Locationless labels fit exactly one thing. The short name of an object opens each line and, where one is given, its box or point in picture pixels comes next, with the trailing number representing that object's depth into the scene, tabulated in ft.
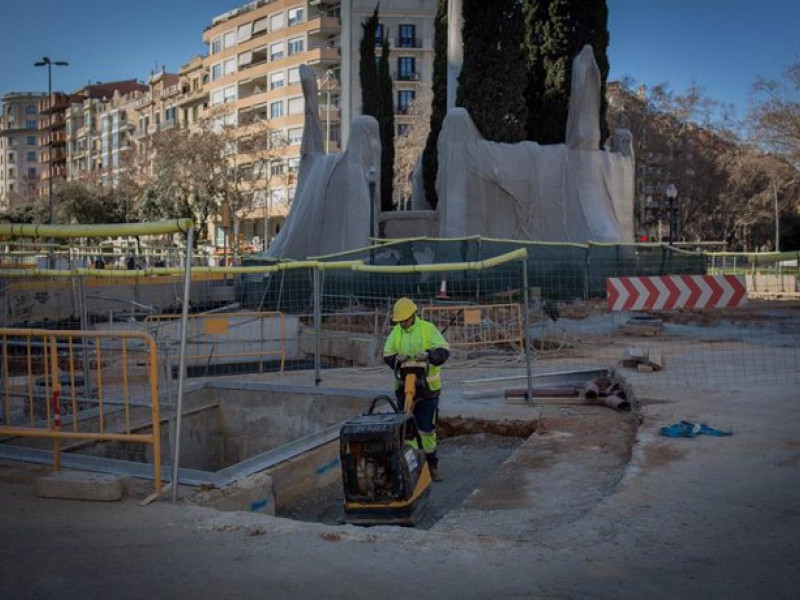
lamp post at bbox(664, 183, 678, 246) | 100.62
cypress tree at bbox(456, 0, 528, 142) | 95.76
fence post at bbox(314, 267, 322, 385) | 40.55
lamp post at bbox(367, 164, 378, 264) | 85.26
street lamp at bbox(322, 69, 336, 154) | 215.22
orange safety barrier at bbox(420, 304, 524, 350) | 50.41
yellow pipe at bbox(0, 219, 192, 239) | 20.29
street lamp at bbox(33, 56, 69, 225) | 165.27
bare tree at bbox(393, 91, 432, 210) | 180.75
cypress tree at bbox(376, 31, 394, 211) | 132.26
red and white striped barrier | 34.71
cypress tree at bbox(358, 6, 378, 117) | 139.85
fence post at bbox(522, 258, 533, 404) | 33.45
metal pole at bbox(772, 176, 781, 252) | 153.07
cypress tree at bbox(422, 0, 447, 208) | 110.42
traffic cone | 50.08
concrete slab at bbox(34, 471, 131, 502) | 20.10
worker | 23.93
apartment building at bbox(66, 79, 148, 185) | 328.29
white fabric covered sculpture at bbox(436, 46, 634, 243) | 87.86
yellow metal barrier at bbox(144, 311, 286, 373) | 45.62
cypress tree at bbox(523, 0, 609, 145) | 106.83
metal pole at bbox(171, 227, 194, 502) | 19.63
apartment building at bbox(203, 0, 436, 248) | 227.40
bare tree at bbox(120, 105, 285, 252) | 172.45
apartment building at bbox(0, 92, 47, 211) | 426.92
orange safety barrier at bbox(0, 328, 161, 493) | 21.97
